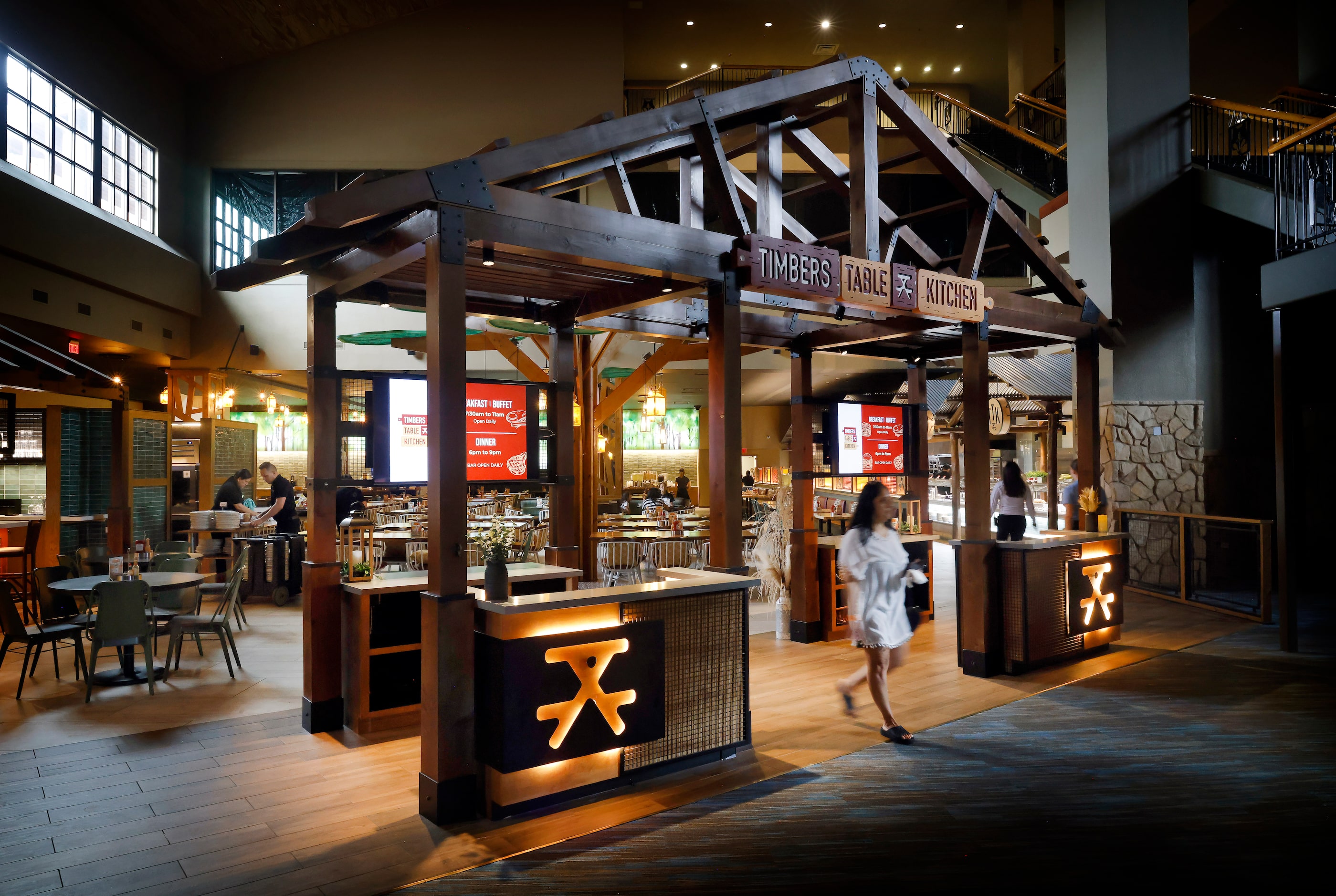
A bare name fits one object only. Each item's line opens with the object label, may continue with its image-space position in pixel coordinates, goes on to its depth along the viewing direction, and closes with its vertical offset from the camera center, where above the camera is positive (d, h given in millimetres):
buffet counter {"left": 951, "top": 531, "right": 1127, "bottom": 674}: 6352 -1090
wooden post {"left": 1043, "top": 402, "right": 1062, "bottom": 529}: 12547 +125
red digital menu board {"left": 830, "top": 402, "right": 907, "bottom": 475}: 7711 +291
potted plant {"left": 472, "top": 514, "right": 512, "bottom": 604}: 4117 -473
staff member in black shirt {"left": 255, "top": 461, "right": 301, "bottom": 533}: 10156 -381
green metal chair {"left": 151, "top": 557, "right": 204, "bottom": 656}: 7418 -1132
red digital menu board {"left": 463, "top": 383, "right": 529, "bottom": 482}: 5035 +262
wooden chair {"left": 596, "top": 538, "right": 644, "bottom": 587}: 10133 -1092
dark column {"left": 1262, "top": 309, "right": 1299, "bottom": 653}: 6934 -517
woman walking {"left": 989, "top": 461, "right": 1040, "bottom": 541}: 8391 -339
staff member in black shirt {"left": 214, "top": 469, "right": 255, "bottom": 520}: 10656 -245
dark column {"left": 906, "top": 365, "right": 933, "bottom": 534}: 8492 +328
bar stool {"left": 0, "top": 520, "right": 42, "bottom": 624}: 8594 -981
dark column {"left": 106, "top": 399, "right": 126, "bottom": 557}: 9641 -151
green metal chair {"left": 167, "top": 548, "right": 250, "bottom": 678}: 6395 -1198
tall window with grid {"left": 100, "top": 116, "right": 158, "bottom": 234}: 11414 +4519
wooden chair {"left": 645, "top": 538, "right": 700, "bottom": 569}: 9930 -1025
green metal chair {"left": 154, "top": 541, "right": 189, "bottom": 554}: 8727 -781
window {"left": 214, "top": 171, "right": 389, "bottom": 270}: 13875 +4849
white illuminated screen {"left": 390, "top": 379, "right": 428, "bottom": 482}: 4934 +281
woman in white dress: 4762 -718
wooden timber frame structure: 3781 +1233
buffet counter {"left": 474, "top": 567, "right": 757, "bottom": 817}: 3811 -1109
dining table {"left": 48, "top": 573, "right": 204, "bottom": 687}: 6254 -889
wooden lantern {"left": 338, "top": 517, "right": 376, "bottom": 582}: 5250 -563
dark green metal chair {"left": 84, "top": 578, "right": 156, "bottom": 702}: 5758 -1024
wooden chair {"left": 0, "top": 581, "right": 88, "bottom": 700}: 5836 -1183
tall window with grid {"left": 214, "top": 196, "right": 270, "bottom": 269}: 13750 +4299
